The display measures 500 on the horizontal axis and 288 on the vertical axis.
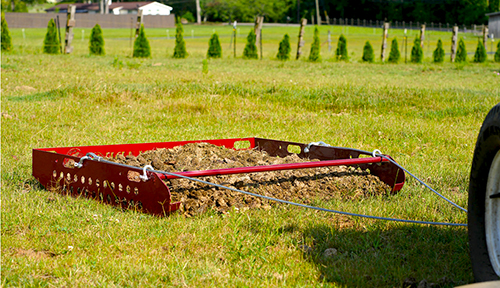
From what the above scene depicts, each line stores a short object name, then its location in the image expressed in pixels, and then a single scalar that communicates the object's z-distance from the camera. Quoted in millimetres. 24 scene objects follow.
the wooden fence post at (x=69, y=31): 23891
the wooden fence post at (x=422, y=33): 30078
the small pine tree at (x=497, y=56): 28494
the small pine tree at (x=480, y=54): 27703
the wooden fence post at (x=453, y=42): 29822
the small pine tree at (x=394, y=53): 27266
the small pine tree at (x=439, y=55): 27672
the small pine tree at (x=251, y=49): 25406
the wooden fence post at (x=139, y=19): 27223
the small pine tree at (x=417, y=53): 27044
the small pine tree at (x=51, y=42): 23672
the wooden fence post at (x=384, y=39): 28359
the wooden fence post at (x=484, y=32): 31653
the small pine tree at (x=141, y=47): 24094
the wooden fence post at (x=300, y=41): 27064
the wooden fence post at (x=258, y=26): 27547
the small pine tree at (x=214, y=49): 25406
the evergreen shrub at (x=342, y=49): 26391
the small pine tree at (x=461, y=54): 28219
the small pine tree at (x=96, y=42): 24266
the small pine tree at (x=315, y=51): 25219
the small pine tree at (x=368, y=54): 26406
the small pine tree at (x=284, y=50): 25531
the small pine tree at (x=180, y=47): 24891
